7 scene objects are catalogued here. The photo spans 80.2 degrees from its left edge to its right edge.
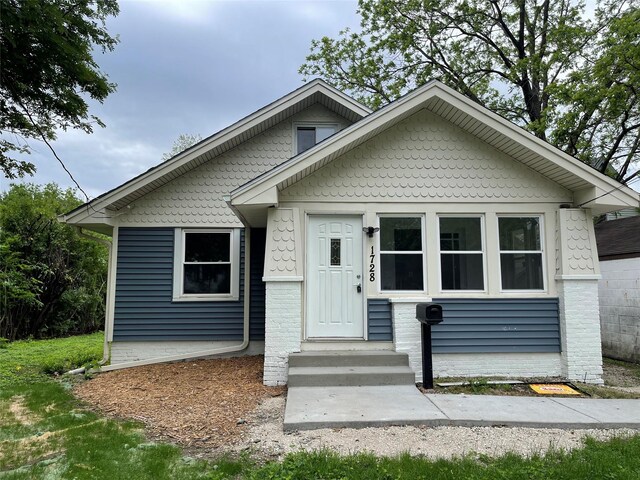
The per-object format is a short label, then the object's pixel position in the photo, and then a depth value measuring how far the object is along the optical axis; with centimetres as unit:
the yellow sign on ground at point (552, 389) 538
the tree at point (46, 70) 529
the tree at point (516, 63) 1152
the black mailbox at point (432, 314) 550
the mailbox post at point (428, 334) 550
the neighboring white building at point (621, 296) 798
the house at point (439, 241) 590
